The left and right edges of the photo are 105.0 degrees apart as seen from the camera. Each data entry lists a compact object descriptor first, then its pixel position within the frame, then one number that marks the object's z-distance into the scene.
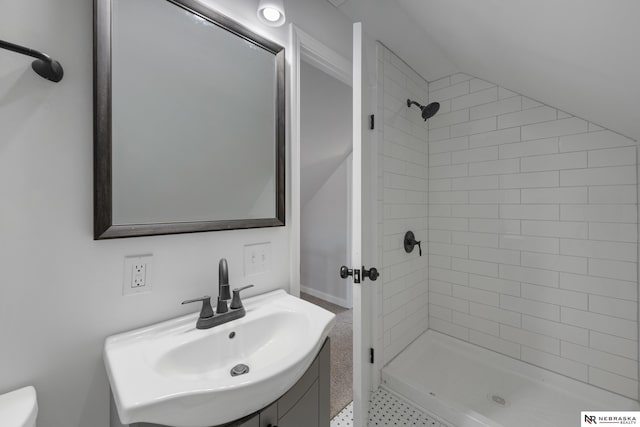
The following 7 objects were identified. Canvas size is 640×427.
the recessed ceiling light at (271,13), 1.03
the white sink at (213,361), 0.53
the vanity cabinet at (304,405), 0.66
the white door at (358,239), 1.02
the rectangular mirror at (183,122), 0.74
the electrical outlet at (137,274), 0.78
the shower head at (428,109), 1.75
